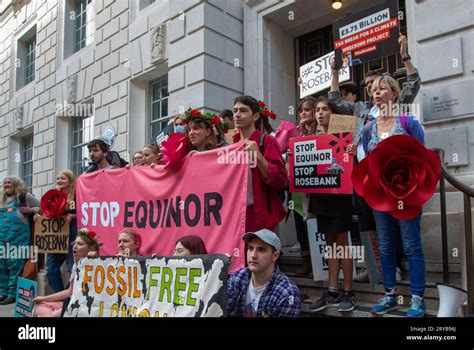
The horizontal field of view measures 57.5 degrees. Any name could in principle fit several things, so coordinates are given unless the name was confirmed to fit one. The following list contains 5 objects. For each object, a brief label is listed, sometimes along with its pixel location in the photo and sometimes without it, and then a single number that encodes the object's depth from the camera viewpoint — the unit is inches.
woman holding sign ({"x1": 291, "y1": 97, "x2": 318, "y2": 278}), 182.1
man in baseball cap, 119.5
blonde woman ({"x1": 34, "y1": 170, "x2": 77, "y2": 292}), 226.8
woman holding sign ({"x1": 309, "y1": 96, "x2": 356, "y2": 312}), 154.3
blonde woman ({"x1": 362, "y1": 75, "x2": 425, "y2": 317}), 135.6
